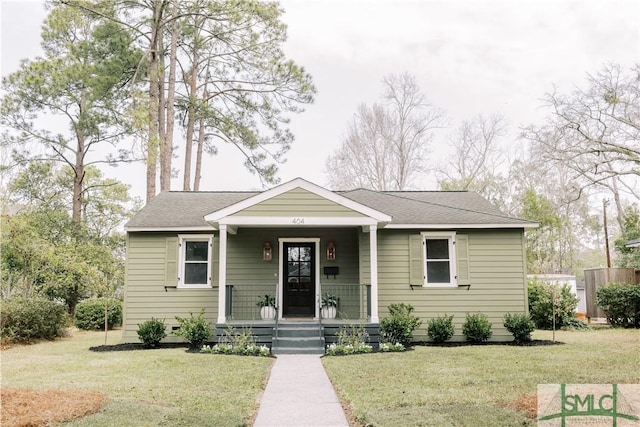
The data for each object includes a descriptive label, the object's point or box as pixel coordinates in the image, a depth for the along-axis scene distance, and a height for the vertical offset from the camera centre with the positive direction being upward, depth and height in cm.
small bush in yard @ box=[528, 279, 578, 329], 1471 -97
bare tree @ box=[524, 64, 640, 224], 1750 +508
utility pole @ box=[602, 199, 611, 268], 2255 +91
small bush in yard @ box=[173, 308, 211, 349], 1137 -127
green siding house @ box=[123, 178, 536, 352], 1259 +11
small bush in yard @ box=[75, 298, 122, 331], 1703 -134
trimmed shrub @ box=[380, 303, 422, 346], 1141 -122
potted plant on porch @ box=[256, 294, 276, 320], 1245 -87
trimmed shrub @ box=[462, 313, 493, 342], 1206 -135
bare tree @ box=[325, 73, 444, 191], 2800 +727
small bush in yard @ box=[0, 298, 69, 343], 1261 -115
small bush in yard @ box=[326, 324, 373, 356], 1056 -147
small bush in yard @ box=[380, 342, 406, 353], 1077 -158
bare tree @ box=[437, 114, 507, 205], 2859 +613
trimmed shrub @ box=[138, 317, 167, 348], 1159 -132
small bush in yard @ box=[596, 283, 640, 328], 1502 -100
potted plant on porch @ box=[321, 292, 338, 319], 1263 -88
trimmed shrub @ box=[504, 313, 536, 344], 1195 -130
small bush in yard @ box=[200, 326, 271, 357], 1055 -151
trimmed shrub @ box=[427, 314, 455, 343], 1202 -135
